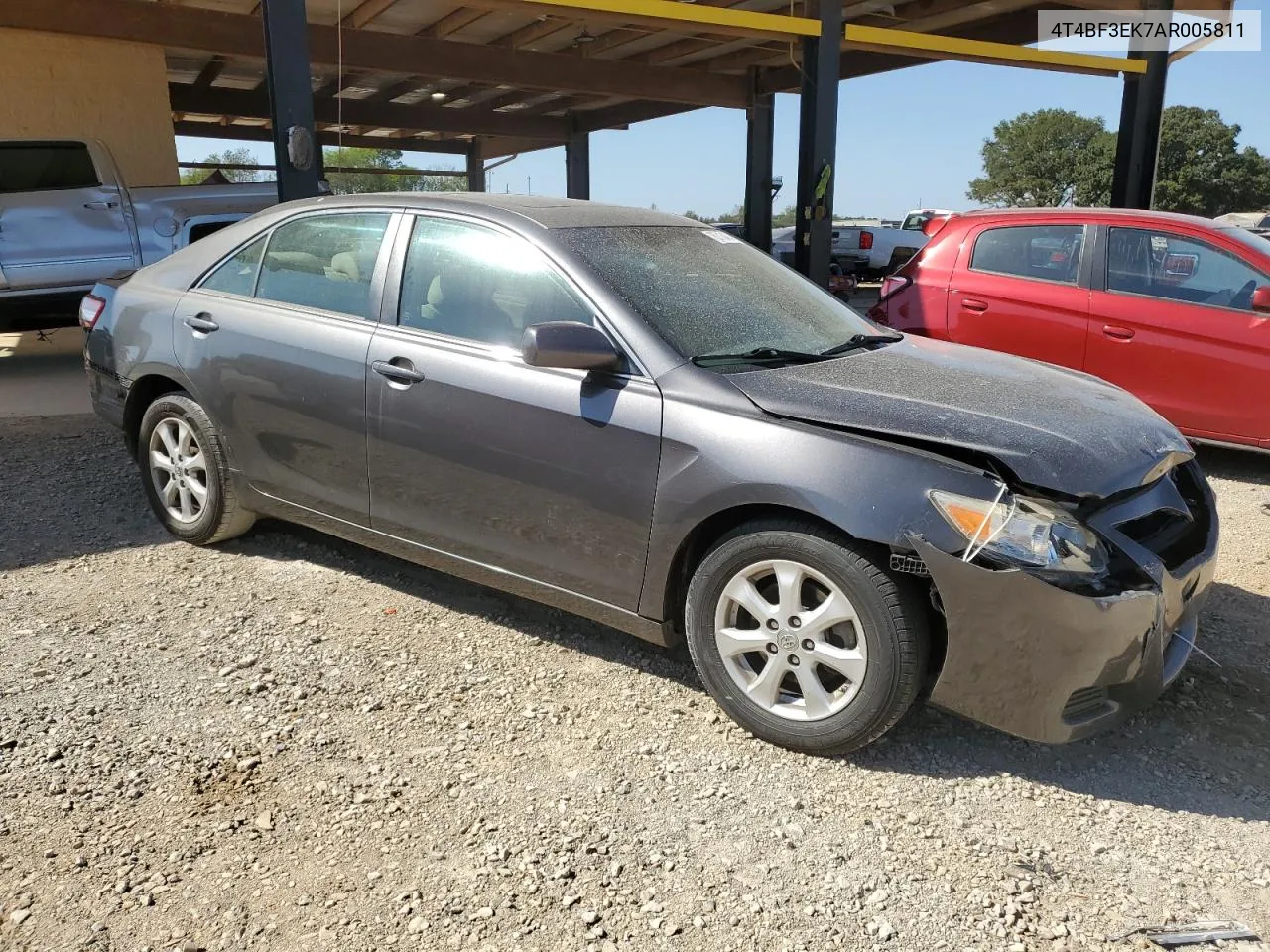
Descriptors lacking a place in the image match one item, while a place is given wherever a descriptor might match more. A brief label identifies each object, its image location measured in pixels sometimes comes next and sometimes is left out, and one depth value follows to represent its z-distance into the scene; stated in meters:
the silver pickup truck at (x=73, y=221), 8.51
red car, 5.82
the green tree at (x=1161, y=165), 57.81
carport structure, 8.39
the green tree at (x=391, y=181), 26.48
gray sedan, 2.69
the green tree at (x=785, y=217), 66.39
